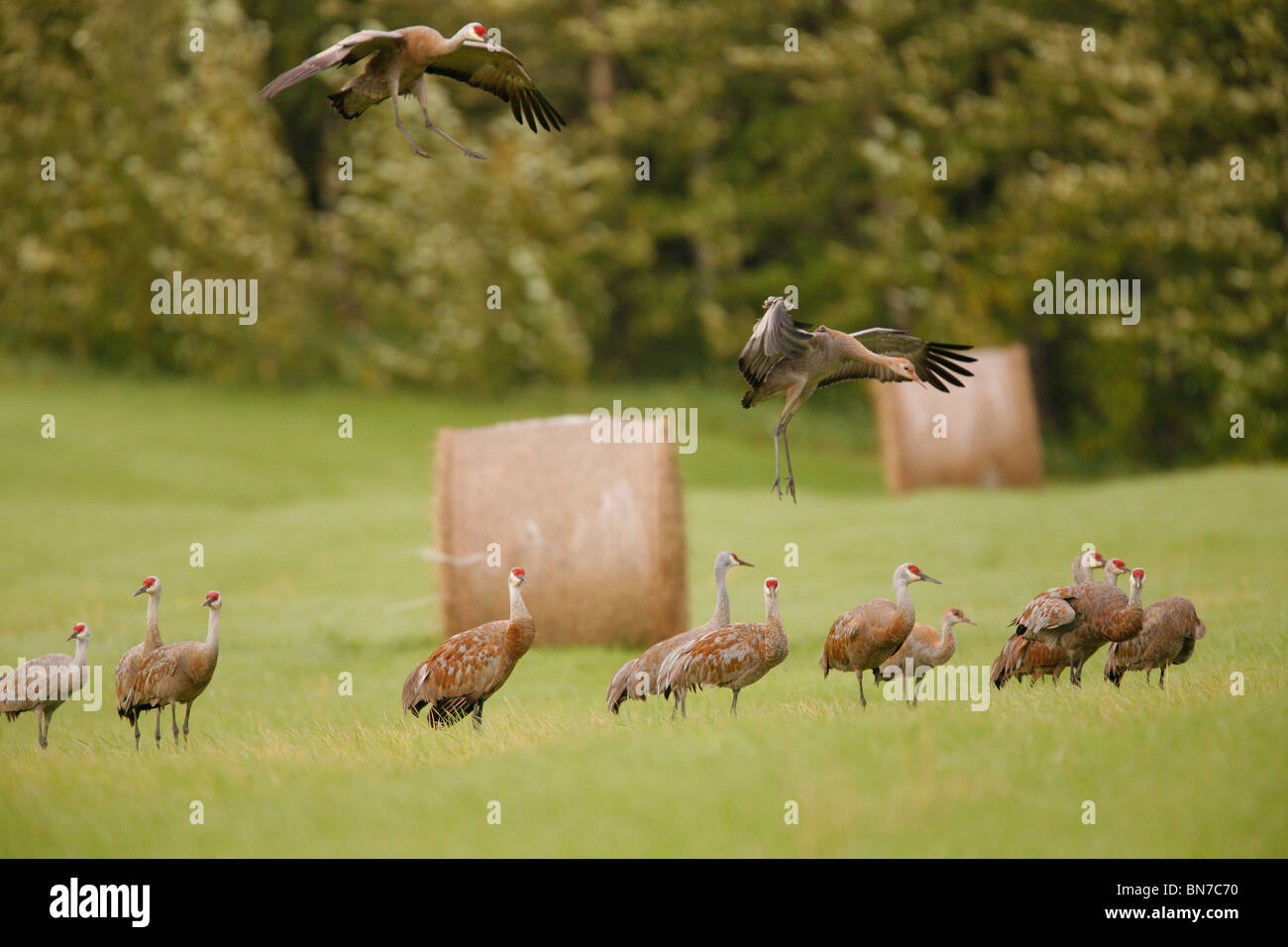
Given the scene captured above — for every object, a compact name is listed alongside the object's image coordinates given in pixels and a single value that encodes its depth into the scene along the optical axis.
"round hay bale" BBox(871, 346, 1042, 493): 45.25
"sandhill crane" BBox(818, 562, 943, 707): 17.29
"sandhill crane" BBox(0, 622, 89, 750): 17.78
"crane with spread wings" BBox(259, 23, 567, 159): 15.59
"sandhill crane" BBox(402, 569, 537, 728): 17.70
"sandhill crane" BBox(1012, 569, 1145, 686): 17.17
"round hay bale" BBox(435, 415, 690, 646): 25.28
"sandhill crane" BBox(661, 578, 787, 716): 17.16
